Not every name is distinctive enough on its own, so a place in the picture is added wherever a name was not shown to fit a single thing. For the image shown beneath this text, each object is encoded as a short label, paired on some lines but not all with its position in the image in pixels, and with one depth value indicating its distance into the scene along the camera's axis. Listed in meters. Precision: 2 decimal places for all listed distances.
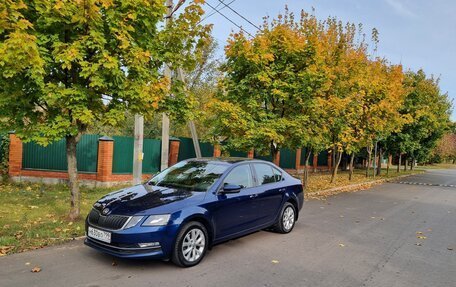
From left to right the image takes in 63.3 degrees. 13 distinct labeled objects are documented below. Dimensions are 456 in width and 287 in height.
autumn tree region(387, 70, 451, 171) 24.00
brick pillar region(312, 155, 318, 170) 25.95
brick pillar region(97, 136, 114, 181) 13.43
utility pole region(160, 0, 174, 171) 10.71
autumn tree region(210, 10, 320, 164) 11.57
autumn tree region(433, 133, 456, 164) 57.73
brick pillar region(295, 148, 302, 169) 23.89
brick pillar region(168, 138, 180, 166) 16.47
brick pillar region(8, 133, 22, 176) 13.34
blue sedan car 4.93
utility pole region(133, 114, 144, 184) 9.73
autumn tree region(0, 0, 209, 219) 6.12
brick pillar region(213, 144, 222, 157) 17.80
